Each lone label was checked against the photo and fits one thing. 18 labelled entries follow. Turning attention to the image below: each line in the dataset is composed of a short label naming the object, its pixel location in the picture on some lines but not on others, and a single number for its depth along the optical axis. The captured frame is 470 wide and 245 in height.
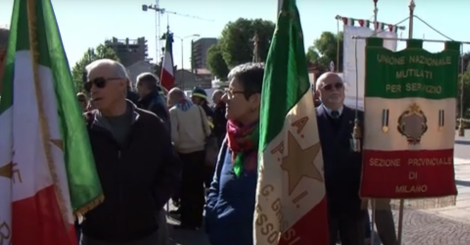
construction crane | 51.58
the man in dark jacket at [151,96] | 7.89
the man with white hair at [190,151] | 8.90
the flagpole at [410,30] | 5.02
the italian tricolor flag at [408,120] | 4.89
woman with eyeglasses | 3.73
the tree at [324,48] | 75.44
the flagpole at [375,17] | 9.34
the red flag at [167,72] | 14.03
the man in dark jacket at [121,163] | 4.02
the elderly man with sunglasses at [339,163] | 5.04
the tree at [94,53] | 58.95
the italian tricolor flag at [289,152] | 3.48
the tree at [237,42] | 72.88
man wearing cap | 10.10
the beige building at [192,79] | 81.75
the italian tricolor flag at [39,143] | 3.13
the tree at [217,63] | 79.31
